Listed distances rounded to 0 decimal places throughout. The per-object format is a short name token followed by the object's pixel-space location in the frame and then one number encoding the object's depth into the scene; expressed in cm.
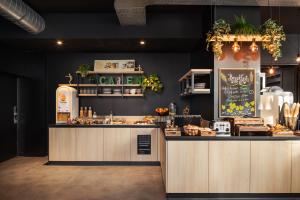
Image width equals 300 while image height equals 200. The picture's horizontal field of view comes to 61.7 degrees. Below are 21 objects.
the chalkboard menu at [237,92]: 479
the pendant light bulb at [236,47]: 421
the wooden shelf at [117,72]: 678
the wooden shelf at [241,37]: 428
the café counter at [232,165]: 386
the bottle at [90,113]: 692
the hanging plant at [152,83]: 683
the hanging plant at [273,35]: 420
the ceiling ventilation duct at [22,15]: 401
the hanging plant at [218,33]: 425
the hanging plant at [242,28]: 429
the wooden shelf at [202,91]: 473
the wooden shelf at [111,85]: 682
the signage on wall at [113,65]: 692
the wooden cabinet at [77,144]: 608
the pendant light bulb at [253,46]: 424
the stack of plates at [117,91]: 694
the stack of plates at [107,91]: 690
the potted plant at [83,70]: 674
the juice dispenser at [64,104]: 638
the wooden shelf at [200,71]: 466
